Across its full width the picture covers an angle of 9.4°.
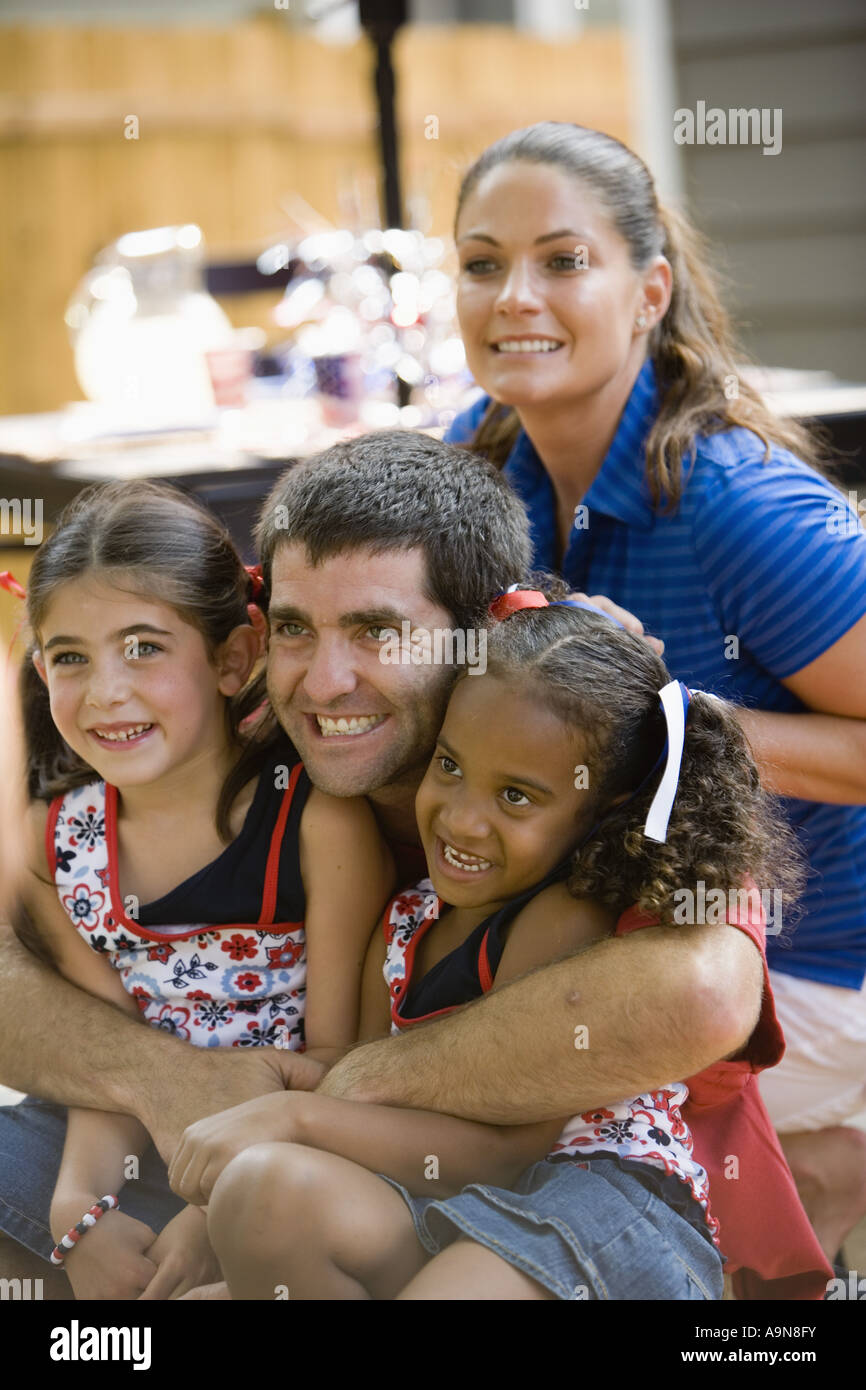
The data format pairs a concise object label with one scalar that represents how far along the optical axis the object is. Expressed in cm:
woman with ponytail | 331
